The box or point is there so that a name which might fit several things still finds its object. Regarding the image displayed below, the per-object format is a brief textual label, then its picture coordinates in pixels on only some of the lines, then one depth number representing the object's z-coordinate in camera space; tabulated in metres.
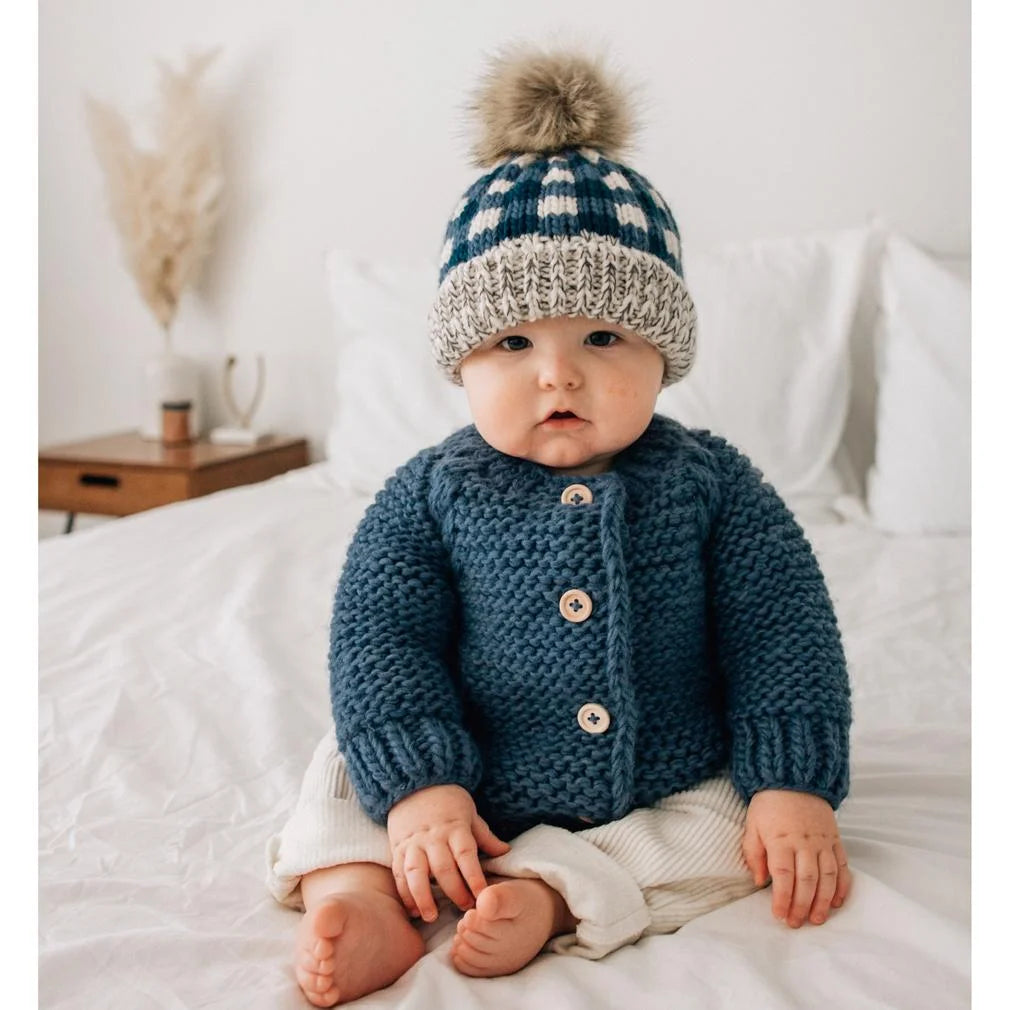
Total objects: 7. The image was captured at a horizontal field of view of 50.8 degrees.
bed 0.69
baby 0.78
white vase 2.59
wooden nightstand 2.33
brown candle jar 2.57
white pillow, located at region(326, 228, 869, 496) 1.86
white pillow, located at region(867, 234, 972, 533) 1.75
